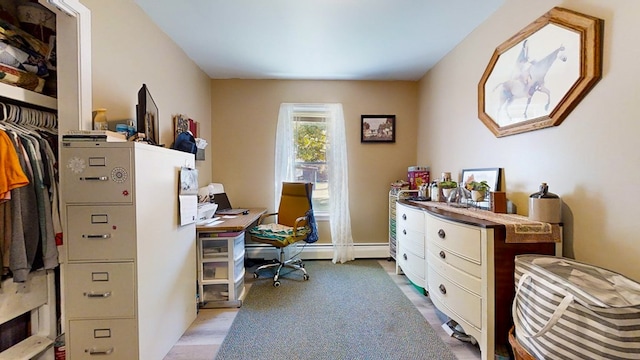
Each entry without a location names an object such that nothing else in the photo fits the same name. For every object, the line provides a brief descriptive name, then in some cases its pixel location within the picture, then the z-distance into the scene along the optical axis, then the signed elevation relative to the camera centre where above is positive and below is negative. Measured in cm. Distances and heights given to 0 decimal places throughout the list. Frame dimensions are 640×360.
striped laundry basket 90 -53
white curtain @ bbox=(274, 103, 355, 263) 342 +13
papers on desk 234 -41
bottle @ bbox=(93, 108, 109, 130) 151 +36
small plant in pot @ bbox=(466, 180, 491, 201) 198 -10
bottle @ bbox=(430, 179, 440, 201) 257 -16
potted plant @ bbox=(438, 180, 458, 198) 236 -9
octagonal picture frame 135 +65
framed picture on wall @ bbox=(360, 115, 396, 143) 353 +68
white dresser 144 -60
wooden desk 227 -77
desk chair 280 -57
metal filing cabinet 135 -37
